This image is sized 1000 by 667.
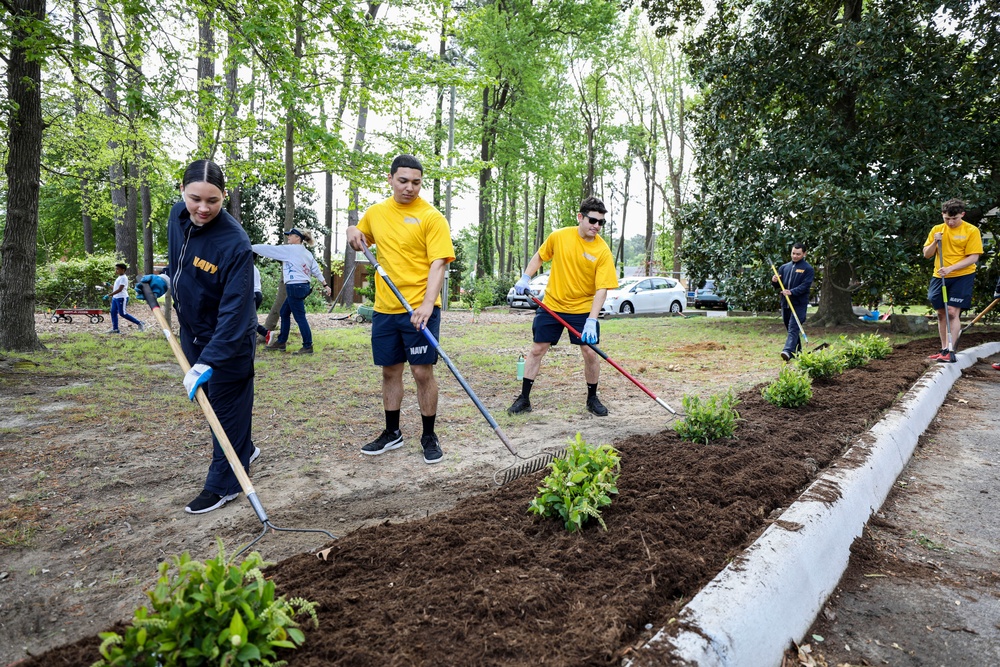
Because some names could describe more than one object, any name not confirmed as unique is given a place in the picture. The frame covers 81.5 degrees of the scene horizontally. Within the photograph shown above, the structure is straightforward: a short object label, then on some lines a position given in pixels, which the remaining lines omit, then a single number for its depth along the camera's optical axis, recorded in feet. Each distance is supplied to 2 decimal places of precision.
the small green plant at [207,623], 4.89
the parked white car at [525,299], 69.67
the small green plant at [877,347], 23.41
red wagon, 44.04
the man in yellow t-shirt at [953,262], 24.84
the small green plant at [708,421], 12.64
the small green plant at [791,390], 15.64
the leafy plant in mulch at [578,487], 8.34
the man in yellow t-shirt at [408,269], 13.67
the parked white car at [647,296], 69.10
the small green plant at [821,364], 19.03
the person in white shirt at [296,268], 27.40
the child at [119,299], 37.19
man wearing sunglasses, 17.98
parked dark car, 97.25
